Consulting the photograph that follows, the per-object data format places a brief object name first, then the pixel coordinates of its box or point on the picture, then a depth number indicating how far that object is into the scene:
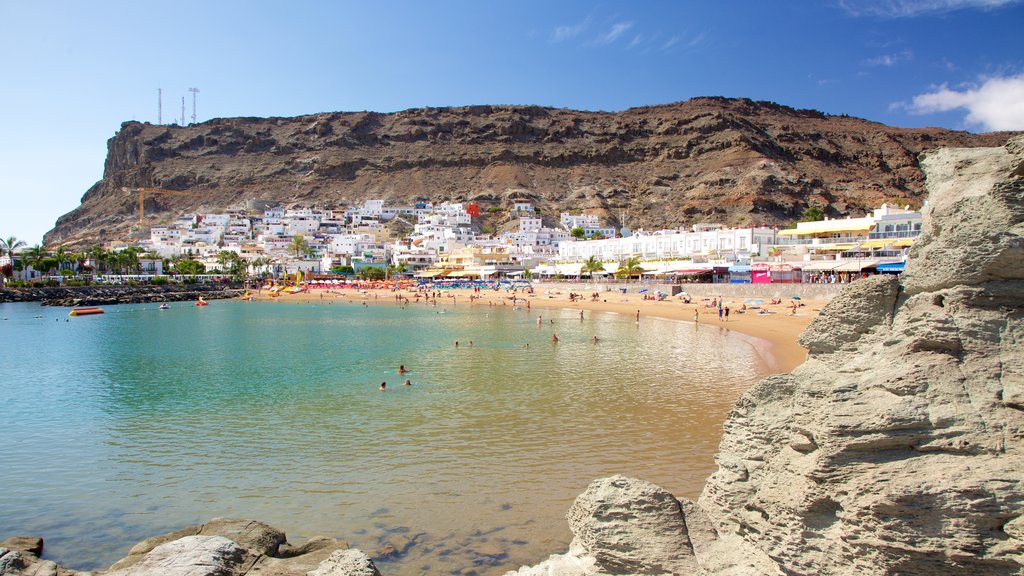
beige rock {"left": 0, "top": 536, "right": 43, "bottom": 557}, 7.81
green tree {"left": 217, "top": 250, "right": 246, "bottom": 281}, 99.56
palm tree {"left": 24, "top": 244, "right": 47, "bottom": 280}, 85.31
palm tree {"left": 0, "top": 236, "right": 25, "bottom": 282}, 81.69
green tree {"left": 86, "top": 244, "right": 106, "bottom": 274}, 93.38
